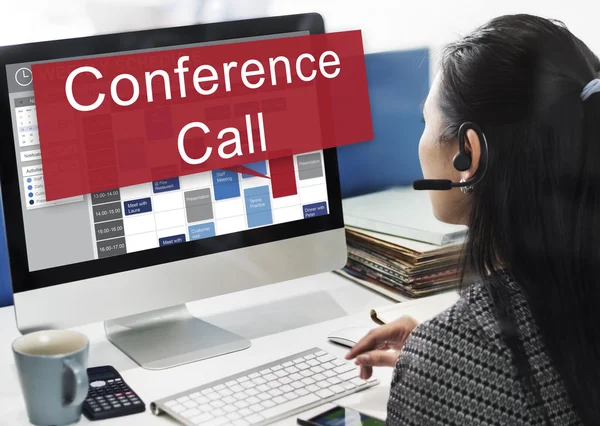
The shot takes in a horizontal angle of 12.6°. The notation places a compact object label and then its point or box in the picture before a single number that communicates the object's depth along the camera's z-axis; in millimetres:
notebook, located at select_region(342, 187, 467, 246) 4114
